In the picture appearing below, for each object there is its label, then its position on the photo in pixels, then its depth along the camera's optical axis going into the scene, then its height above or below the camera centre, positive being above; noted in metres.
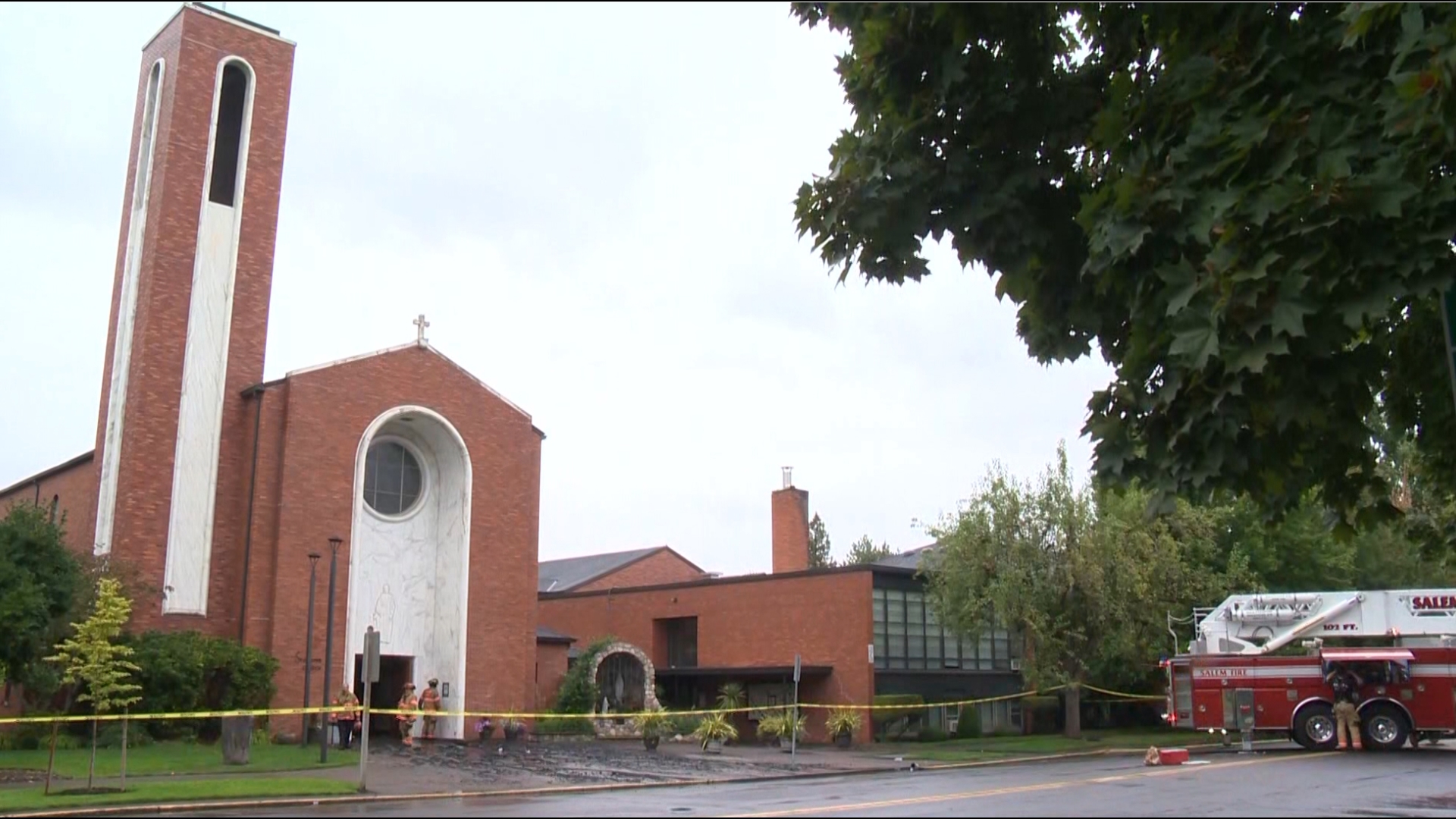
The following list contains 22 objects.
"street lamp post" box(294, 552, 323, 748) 30.00 +0.13
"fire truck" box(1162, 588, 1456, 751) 26.86 +0.10
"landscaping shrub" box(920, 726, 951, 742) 36.39 -1.90
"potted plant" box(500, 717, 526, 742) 34.06 -1.70
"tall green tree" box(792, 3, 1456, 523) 6.09 +2.55
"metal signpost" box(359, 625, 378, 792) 18.78 +0.04
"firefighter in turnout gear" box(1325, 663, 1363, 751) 27.20 -0.67
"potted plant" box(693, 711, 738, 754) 31.24 -1.61
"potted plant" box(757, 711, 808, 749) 33.81 -1.61
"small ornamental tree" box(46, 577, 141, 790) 18.72 +0.20
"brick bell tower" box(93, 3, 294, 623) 32.19 +9.44
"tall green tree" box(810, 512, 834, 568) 93.57 +8.94
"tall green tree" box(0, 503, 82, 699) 24.36 +1.48
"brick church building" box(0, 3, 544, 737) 32.44 +5.73
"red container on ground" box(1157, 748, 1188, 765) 24.11 -1.64
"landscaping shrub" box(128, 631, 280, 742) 28.59 -0.30
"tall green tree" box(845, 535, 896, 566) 97.49 +8.99
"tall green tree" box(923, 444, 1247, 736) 33.28 +2.50
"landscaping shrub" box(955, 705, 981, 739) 37.72 -1.69
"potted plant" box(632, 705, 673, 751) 30.94 -1.50
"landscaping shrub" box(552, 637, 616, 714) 37.31 -0.66
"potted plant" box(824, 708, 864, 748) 34.69 -1.57
